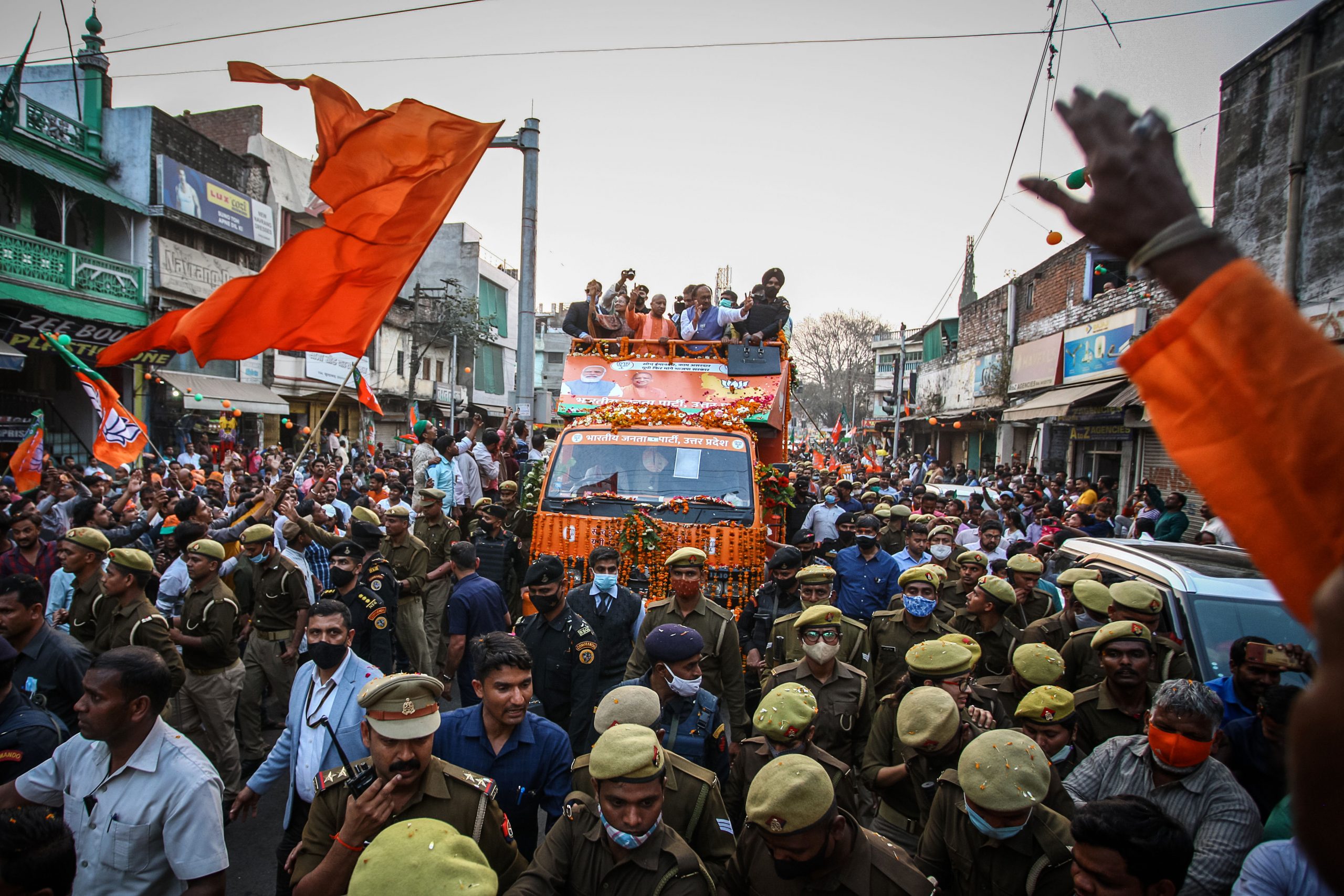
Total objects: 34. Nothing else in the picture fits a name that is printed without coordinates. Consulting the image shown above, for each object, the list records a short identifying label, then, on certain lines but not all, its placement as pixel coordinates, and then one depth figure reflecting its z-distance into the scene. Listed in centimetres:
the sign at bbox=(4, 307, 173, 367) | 1730
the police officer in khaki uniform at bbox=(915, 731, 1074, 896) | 285
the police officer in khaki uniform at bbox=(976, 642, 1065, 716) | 434
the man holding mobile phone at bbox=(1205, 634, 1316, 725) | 385
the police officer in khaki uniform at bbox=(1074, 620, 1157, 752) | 410
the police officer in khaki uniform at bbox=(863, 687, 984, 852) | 346
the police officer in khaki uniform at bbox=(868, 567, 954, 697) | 539
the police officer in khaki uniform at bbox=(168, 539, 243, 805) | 553
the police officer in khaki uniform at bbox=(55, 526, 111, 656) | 536
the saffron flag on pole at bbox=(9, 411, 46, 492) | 1009
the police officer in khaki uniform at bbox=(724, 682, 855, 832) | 352
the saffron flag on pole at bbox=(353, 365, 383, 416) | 991
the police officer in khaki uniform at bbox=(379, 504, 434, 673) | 750
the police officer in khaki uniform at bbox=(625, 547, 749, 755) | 509
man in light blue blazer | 377
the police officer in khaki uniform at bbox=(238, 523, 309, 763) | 633
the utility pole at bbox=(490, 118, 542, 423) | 1115
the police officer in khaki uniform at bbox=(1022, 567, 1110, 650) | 556
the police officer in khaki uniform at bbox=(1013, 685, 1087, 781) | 374
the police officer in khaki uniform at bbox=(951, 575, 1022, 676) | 551
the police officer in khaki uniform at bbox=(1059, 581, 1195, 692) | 453
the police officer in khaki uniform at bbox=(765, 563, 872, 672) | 530
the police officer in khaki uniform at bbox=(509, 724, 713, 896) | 271
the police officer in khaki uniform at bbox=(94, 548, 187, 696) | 485
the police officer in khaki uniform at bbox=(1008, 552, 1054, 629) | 639
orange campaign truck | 691
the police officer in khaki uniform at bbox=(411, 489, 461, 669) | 818
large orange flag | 529
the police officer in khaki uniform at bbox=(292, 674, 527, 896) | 290
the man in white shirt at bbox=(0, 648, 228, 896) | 285
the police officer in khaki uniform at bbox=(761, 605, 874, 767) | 450
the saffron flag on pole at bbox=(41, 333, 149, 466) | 960
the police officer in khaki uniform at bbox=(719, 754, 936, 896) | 258
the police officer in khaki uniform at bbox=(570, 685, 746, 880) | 316
